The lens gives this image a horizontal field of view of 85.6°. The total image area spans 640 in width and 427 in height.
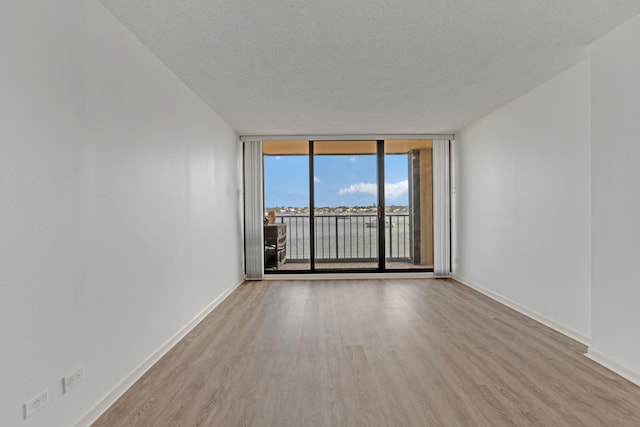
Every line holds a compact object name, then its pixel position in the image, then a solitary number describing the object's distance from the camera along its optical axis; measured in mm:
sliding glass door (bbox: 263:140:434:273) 6250
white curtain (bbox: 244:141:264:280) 5965
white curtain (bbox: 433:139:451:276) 6020
